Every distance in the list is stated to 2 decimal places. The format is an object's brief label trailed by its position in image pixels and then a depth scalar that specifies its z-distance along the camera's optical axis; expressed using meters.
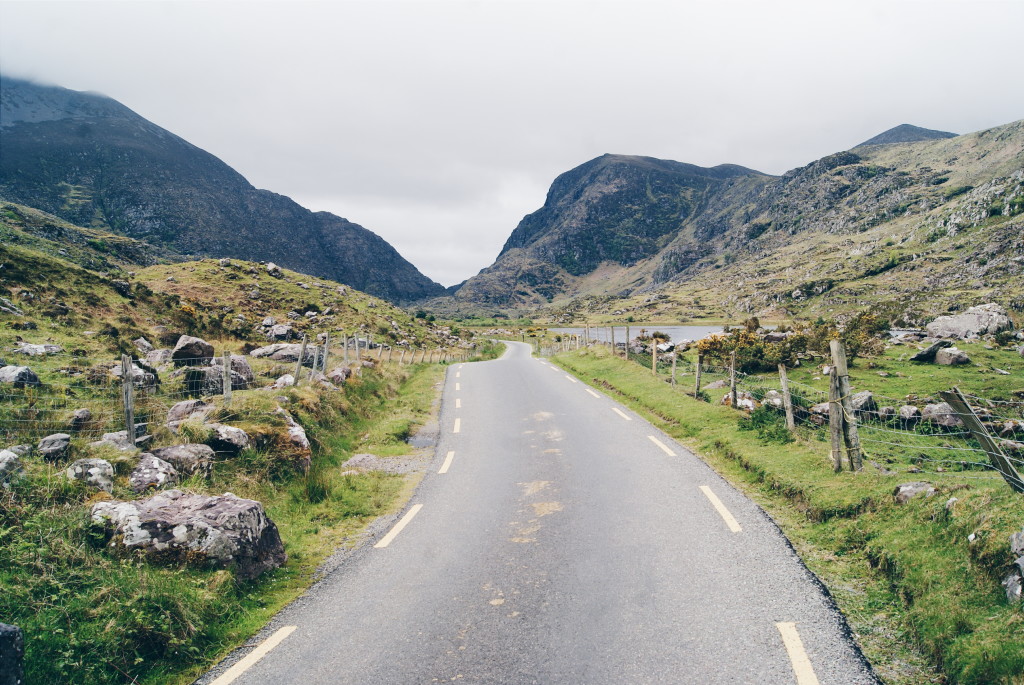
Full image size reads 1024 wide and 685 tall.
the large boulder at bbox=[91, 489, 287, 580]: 5.60
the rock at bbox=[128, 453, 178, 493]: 7.08
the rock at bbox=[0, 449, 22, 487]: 5.80
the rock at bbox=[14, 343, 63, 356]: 14.98
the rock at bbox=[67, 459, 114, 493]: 6.46
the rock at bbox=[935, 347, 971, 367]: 21.91
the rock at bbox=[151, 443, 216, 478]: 8.09
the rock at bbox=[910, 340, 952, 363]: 23.22
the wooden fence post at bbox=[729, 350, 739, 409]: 14.72
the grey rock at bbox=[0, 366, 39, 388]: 10.40
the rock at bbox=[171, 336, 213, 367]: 17.66
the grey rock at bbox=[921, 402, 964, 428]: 14.38
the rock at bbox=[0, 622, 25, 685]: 3.58
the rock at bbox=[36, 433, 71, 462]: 6.93
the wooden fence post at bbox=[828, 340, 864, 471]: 8.33
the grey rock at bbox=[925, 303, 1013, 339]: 29.28
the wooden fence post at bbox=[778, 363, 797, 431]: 11.09
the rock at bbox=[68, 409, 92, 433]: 8.48
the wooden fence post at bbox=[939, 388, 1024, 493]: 5.56
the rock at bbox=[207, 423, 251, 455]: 9.03
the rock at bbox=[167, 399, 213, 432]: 10.07
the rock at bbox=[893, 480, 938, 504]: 6.44
